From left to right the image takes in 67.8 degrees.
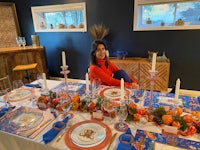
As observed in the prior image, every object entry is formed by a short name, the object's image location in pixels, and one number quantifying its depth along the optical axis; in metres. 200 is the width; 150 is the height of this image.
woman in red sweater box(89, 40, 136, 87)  1.95
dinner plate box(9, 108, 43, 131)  1.13
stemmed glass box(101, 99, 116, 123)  1.17
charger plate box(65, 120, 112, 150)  0.92
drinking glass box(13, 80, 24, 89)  1.74
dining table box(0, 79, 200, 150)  0.92
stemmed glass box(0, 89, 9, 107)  1.46
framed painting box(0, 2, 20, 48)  3.85
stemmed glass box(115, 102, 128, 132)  1.05
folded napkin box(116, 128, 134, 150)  0.87
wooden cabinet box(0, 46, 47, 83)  3.24
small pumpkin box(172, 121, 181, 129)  0.99
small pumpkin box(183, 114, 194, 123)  1.05
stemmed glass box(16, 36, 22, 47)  3.66
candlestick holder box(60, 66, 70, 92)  1.35
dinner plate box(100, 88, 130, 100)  1.50
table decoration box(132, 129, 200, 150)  0.89
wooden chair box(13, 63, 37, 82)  3.23
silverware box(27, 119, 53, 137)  1.04
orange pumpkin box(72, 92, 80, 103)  1.32
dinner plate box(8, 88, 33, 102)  1.56
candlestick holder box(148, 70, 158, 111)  1.09
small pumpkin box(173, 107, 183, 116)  1.10
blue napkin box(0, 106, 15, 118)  1.28
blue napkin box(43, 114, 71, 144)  0.96
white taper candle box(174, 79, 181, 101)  1.02
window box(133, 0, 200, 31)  2.84
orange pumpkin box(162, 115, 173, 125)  1.02
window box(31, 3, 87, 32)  3.54
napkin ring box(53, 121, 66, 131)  1.05
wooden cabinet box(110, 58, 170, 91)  2.92
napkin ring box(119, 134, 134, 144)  0.91
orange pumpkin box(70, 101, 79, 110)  1.29
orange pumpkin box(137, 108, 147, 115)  1.18
